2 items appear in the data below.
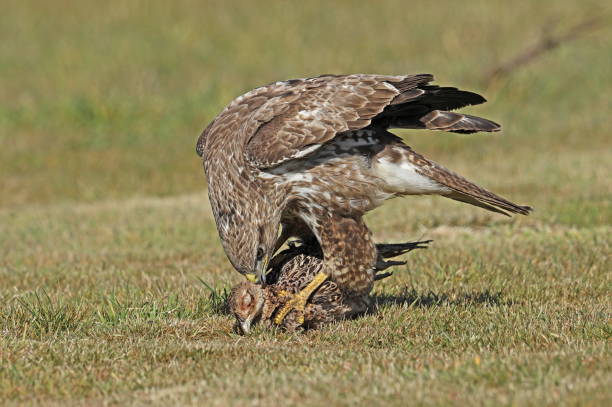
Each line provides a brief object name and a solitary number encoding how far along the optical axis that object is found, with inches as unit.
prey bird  547.2
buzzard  552.1
